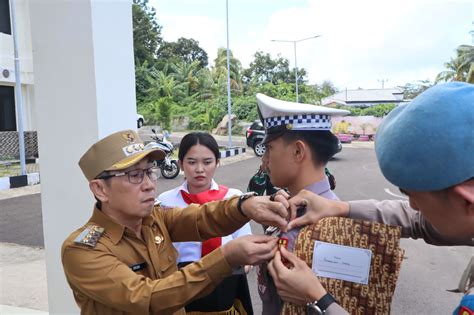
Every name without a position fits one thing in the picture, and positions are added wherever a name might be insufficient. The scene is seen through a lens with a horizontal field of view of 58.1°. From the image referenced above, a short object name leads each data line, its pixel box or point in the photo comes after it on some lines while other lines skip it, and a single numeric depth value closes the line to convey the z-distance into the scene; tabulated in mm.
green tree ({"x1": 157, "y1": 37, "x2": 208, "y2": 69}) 41056
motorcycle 10781
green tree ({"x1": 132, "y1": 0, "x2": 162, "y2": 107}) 30353
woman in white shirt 2262
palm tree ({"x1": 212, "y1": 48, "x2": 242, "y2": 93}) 33206
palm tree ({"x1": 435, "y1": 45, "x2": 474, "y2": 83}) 30141
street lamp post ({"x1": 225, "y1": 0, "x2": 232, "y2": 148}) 15820
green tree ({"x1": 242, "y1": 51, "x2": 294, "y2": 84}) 41750
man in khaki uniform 1403
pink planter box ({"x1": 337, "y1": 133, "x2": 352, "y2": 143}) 24844
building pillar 2404
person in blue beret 830
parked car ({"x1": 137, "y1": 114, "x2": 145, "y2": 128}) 22047
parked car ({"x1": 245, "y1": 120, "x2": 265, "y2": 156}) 16366
